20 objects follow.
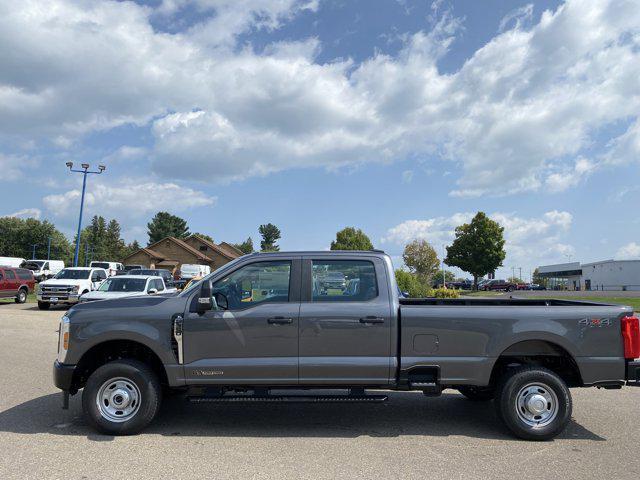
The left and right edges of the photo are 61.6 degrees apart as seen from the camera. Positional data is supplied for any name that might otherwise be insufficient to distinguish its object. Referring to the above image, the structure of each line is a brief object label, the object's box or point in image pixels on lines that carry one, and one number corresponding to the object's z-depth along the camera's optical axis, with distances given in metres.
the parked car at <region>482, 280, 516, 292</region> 67.06
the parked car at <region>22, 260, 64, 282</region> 44.97
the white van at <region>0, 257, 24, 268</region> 46.53
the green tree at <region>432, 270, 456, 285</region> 86.07
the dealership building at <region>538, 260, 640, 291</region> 74.81
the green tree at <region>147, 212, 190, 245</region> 117.81
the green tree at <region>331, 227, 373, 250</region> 83.81
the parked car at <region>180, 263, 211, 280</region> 39.74
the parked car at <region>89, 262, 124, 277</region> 45.21
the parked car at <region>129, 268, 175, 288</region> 32.89
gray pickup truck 5.68
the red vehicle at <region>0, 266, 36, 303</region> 25.45
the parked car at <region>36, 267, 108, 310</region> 22.66
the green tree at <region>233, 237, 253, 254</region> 138.26
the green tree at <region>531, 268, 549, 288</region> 99.59
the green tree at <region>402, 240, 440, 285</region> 63.81
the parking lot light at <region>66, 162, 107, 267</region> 36.91
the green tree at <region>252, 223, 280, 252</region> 142.12
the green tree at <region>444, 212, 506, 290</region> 56.22
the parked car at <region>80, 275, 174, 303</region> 18.31
